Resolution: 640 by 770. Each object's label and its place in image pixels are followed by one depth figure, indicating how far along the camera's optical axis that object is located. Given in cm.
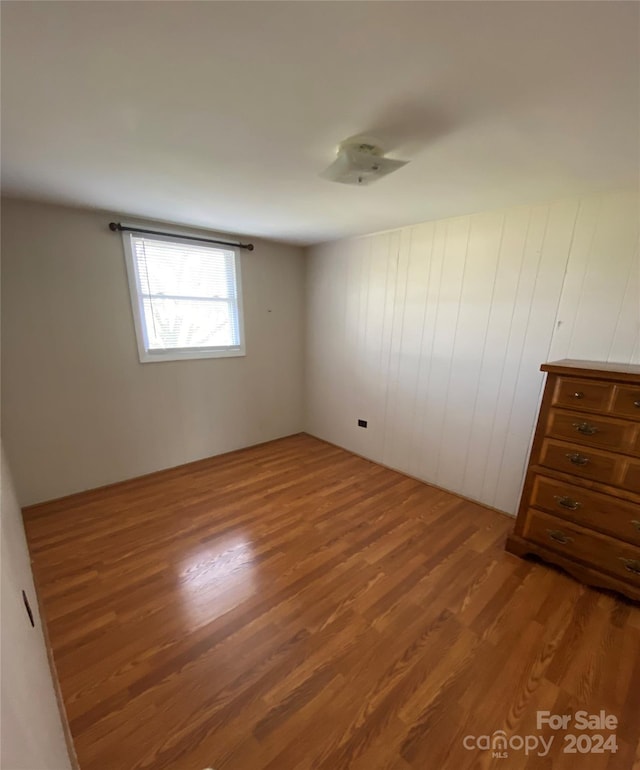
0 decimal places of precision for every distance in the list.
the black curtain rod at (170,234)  248
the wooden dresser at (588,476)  163
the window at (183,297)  271
